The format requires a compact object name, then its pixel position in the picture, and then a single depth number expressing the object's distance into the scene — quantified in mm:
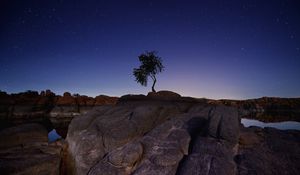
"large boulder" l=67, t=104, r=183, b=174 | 9000
